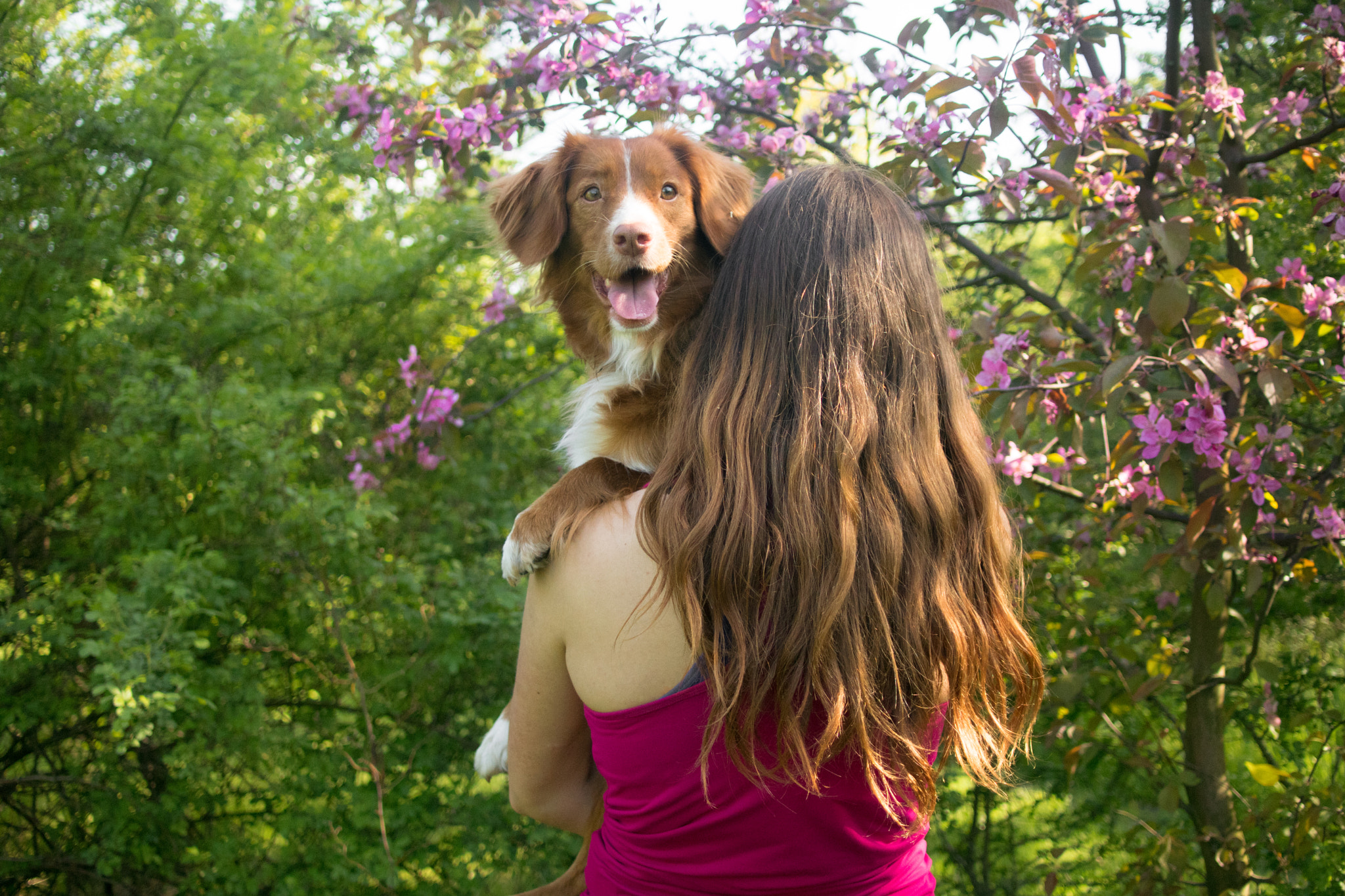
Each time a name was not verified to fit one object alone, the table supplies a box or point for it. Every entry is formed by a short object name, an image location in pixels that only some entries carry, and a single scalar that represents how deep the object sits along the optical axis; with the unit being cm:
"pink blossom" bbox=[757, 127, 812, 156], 259
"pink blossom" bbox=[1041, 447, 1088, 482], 225
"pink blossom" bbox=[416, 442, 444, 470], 325
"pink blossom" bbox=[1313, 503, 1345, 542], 204
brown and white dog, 186
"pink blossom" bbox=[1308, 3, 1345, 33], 231
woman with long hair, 120
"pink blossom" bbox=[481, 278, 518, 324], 335
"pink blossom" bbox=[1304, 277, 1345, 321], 203
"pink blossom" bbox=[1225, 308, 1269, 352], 193
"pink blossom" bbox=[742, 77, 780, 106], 290
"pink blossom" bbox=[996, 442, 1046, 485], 221
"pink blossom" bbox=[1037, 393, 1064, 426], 215
